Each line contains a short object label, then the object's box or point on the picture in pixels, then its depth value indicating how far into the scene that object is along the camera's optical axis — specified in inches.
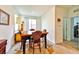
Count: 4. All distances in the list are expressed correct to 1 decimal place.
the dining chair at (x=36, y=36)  72.4
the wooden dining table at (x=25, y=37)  69.2
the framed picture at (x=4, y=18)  58.5
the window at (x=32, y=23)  180.2
